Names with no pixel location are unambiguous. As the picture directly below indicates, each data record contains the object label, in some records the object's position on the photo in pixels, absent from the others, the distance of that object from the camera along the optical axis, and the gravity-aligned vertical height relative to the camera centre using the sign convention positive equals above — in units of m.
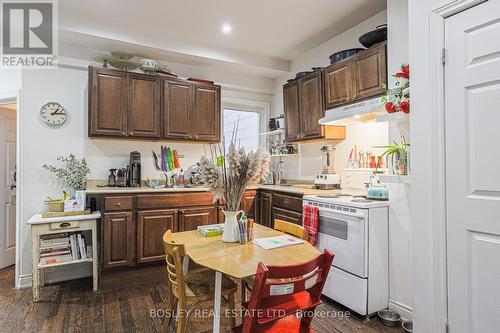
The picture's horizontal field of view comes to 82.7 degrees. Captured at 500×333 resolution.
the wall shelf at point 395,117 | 2.15 +0.40
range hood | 2.48 +0.50
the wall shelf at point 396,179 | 2.09 -0.08
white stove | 2.35 -0.74
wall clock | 3.21 +0.63
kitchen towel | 2.76 -0.55
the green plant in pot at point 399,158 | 2.17 +0.08
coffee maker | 3.54 -0.04
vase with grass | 1.70 -0.04
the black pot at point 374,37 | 2.61 +1.24
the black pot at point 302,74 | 3.59 +1.21
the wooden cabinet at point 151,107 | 3.26 +0.76
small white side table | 2.69 -0.60
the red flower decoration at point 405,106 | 2.07 +0.45
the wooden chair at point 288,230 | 2.02 -0.47
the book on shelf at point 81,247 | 2.94 -0.82
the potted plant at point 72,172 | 3.20 -0.04
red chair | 1.19 -0.61
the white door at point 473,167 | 1.51 +0.00
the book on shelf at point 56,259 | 2.76 -0.90
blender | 3.38 -0.09
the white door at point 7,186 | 3.55 -0.23
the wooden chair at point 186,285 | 1.57 -0.75
